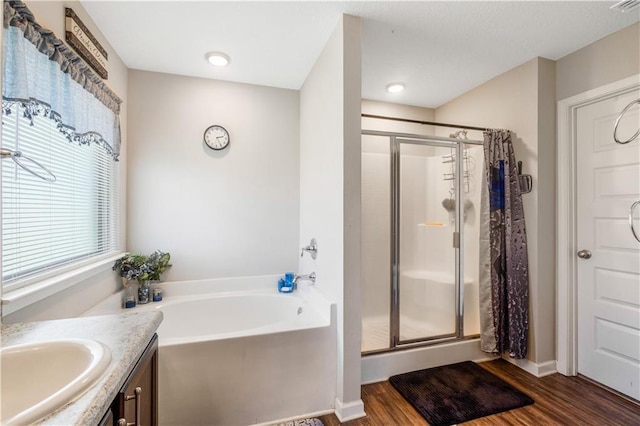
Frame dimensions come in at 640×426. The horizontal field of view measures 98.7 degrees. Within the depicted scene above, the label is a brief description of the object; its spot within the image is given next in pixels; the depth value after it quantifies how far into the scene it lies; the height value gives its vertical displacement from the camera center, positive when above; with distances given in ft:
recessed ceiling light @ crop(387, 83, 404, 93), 8.90 +4.13
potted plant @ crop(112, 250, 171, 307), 7.07 -1.50
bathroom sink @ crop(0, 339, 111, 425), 2.45 -1.45
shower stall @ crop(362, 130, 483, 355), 7.47 -0.78
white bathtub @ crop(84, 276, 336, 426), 5.08 -3.14
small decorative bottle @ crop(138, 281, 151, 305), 7.34 -2.13
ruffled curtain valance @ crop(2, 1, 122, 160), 3.62 +2.13
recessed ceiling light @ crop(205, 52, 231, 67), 7.09 +4.05
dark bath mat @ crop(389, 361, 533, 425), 5.69 -4.16
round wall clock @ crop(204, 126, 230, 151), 8.32 +2.28
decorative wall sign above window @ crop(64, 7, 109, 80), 5.04 +3.40
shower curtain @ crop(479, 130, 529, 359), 7.24 -1.22
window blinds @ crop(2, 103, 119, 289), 3.97 +0.16
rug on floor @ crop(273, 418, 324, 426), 5.41 -4.19
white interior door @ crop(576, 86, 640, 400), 6.11 -0.88
